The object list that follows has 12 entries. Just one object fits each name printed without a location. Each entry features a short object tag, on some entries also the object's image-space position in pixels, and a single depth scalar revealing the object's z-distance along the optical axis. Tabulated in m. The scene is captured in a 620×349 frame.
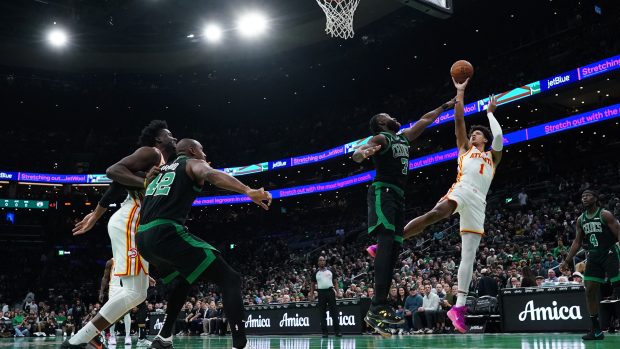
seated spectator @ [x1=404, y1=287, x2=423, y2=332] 15.48
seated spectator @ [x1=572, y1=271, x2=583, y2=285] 11.96
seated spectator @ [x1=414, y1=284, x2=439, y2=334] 14.91
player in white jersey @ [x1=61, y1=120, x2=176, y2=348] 5.54
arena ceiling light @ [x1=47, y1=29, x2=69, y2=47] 33.00
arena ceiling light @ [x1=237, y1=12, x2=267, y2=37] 31.38
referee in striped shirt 14.23
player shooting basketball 6.31
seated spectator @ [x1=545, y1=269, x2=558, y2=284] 13.42
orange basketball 6.79
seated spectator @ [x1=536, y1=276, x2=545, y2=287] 13.58
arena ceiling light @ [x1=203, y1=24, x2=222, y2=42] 32.88
